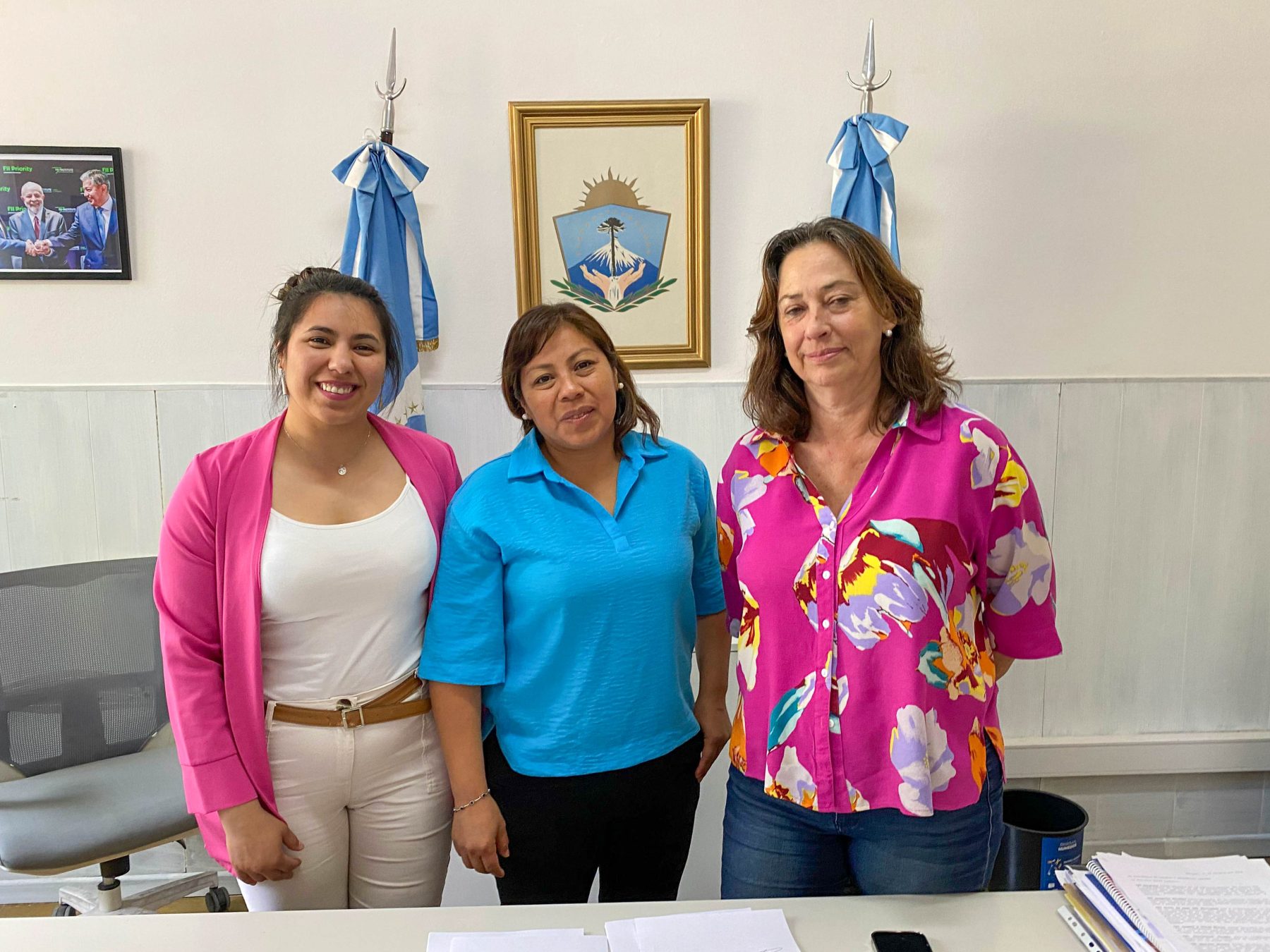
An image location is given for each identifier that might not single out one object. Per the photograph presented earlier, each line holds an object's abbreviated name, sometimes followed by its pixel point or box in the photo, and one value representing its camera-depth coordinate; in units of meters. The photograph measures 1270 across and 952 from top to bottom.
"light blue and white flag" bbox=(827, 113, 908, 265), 2.32
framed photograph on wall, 2.41
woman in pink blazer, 1.32
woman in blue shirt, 1.33
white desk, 1.06
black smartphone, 1.02
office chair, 1.80
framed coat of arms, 2.46
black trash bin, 2.16
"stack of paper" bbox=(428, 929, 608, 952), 1.04
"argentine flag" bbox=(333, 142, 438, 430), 2.29
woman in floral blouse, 1.15
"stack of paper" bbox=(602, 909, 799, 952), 1.04
